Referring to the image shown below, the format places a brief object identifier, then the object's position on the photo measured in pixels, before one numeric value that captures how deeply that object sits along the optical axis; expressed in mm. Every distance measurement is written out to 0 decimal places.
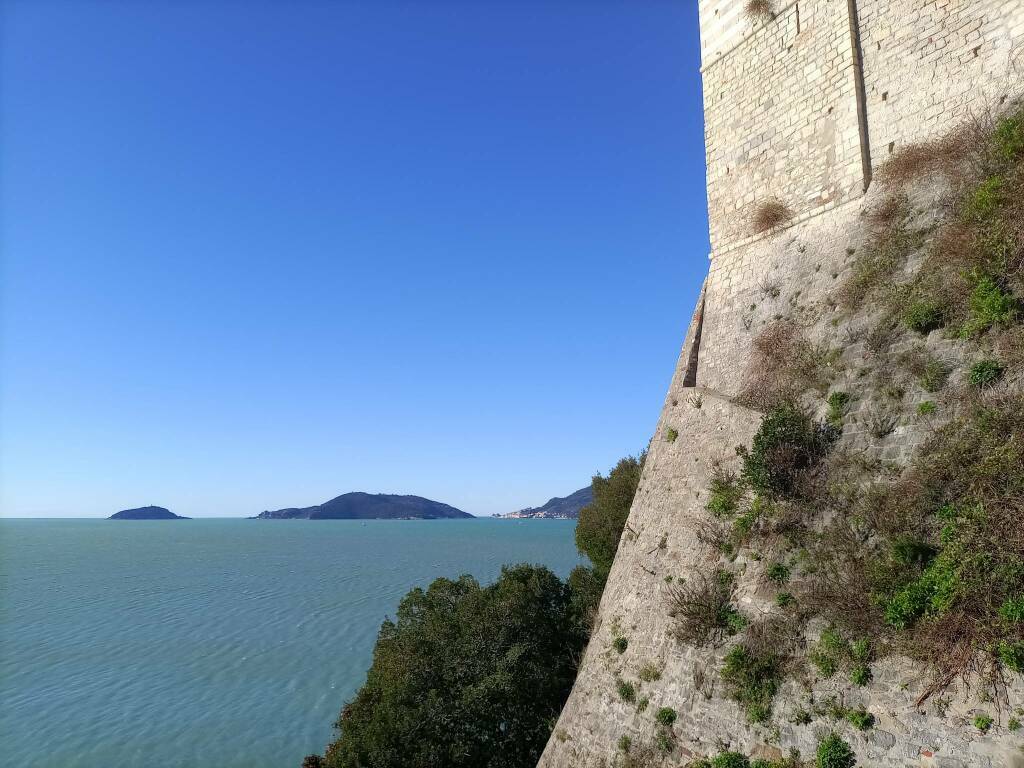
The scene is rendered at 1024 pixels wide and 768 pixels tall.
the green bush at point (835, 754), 6977
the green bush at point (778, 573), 8842
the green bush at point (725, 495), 10414
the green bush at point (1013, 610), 6059
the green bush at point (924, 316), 8945
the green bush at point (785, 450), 9477
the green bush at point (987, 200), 8695
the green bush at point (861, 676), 7184
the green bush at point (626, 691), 9914
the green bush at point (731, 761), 7914
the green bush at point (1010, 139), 8828
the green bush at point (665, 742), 8906
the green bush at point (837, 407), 9531
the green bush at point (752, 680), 8086
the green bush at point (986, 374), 7773
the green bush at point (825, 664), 7590
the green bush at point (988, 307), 7996
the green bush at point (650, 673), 9773
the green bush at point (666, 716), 9109
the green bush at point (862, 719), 6969
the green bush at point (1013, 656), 5953
